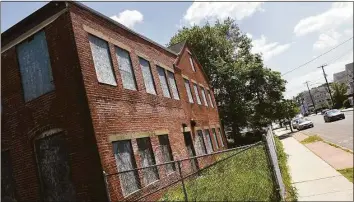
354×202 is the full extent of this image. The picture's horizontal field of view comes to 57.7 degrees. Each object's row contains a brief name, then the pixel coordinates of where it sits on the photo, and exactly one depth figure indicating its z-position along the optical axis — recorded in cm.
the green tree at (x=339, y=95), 8181
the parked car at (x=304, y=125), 3853
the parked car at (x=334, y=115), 3459
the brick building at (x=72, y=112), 904
